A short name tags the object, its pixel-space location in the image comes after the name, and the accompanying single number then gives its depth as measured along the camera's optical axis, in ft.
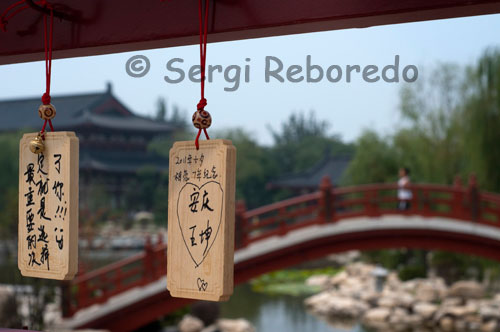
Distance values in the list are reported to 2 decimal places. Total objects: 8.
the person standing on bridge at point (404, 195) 23.15
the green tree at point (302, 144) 70.38
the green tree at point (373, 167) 43.34
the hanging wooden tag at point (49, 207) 3.48
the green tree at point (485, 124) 29.76
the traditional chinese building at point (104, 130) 62.18
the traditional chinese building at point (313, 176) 64.39
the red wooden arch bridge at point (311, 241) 19.99
